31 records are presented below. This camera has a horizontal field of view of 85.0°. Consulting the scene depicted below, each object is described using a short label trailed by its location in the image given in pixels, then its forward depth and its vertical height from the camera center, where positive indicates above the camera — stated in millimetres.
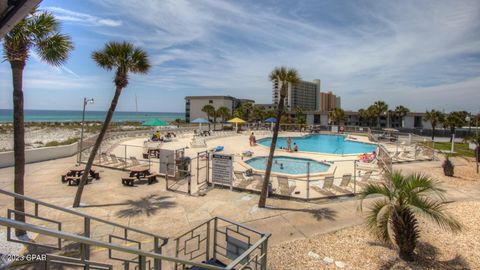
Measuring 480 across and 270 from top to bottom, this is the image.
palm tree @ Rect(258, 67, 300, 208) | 9977 +1373
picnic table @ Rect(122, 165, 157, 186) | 13526 -3055
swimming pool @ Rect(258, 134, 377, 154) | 32169 -2719
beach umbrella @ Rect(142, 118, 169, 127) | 27834 -317
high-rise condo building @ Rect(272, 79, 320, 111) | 140375 +16384
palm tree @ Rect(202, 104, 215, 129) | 58656 +2658
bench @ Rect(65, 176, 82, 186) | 13240 -3184
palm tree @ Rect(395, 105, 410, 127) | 59319 +3565
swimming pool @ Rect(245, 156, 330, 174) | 20080 -3393
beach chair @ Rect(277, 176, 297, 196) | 11891 -2898
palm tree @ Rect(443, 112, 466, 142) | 44156 +1381
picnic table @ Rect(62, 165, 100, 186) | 13328 -3102
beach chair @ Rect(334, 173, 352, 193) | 12448 -2808
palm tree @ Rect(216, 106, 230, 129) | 58125 +2169
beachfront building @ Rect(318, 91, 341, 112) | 185000 +17710
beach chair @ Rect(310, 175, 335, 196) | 12008 -2984
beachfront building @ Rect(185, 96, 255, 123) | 88375 +6492
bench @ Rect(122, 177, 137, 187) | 13477 -3198
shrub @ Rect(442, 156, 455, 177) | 16033 -2488
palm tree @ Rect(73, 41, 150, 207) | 10125 +2188
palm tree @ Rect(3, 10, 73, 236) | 7008 +1858
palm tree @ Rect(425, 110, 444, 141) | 45772 +1878
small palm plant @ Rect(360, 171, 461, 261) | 6012 -1943
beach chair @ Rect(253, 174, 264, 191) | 12883 -3021
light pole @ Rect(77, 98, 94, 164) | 18298 +1028
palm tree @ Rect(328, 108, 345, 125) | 57594 +2175
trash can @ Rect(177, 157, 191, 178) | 15031 -2570
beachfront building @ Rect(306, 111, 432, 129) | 62228 +1464
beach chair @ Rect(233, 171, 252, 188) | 12758 -2860
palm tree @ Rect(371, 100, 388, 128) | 56938 +3934
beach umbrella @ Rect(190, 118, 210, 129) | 37100 +148
